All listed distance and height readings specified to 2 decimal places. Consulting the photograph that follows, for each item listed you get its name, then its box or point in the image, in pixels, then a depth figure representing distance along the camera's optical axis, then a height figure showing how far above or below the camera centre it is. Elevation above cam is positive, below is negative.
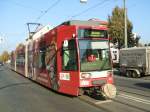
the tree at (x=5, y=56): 96.06 +1.79
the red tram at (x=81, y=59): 7.51 -0.01
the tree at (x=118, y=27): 28.80 +4.86
